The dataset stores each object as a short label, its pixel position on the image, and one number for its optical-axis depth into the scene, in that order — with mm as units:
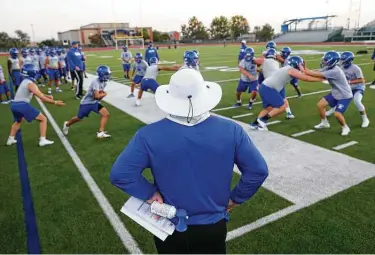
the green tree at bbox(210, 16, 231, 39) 103562
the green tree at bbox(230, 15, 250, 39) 103938
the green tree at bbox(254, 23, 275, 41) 93250
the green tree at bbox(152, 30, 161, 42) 94781
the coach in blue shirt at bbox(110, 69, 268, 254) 1714
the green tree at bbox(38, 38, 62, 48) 77875
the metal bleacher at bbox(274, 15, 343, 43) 62766
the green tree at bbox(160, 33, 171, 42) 94219
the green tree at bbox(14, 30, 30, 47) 79144
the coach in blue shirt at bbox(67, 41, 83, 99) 12039
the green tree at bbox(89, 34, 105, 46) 91750
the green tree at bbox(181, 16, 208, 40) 106962
